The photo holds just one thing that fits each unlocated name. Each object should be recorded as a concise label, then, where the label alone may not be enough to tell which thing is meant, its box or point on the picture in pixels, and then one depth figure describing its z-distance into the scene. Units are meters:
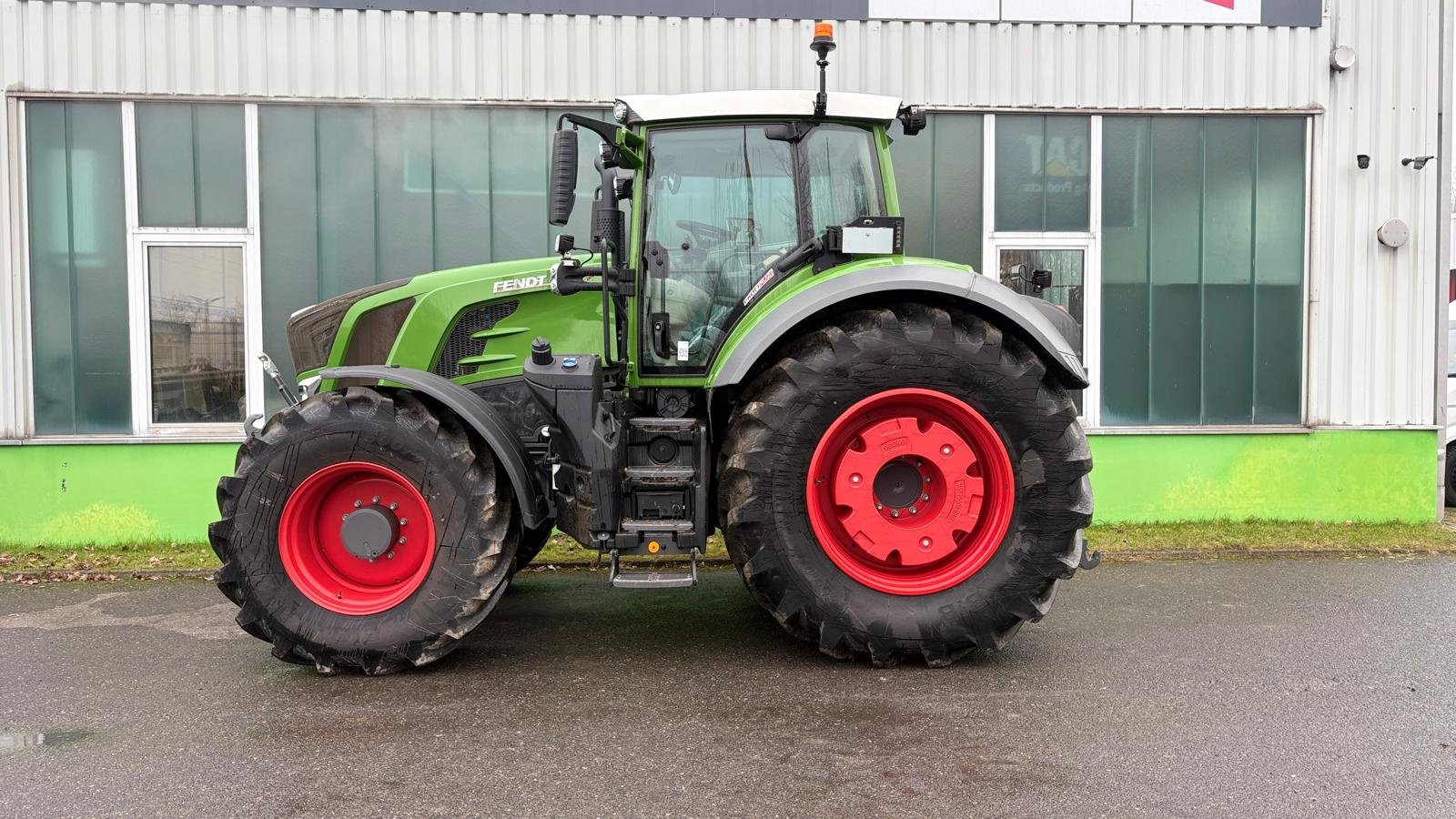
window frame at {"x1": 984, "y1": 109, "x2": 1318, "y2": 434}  7.78
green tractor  4.18
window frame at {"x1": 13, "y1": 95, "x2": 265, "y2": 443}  7.28
